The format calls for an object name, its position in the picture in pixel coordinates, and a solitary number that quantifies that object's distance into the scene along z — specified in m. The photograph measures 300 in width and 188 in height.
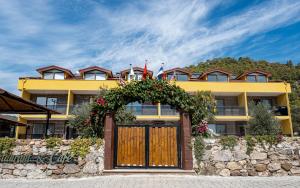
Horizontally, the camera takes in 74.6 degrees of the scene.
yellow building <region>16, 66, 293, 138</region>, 18.70
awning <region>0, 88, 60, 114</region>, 6.57
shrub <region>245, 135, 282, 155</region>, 6.82
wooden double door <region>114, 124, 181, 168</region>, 6.86
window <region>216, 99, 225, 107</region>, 20.65
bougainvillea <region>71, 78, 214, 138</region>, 7.10
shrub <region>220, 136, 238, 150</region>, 6.78
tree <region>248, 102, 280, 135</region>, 14.61
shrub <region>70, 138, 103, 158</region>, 6.54
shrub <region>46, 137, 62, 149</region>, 6.60
